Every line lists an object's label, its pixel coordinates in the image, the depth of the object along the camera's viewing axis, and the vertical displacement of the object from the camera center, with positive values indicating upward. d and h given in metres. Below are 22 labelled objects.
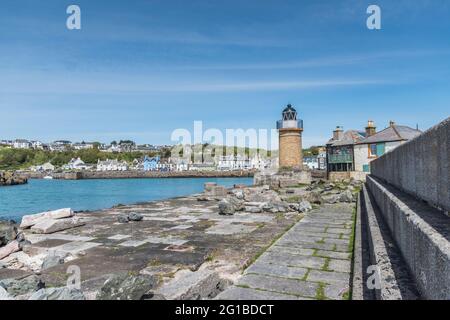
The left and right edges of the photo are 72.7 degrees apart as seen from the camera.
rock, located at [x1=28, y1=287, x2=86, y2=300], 3.49 -1.48
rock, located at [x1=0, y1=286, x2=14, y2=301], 3.69 -1.55
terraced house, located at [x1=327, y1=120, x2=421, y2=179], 33.66 +2.07
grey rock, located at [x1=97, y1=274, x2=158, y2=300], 3.73 -1.51
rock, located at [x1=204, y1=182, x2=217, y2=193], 20.33 -1.41
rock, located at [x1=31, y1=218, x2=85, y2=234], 8.98 -1.75
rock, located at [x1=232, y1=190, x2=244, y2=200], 16.70 -1.64
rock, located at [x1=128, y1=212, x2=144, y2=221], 10.77 -1.77
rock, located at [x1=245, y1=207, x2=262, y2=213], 12.34 -1.80
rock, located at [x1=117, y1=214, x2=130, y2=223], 10.62 -1.82
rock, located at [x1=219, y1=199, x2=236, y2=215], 11.89 -1.66
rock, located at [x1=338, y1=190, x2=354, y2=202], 14.82 -1.59
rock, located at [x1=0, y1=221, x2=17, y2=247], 7.15 -1.57
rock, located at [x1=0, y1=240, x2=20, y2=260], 6.41 -1.75
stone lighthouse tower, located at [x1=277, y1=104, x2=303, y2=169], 37.09 +2.86
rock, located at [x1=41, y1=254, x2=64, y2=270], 5.61 -1.75
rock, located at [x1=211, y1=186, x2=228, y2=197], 19.73 -1.66
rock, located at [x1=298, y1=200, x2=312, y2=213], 11.98 -1.66
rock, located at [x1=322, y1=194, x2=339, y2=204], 14.83 -1.73
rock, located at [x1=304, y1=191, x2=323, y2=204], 14.36 -1.57
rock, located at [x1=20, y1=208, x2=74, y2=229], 9.79 -1.66
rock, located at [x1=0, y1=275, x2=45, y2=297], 4.03 -1.59
